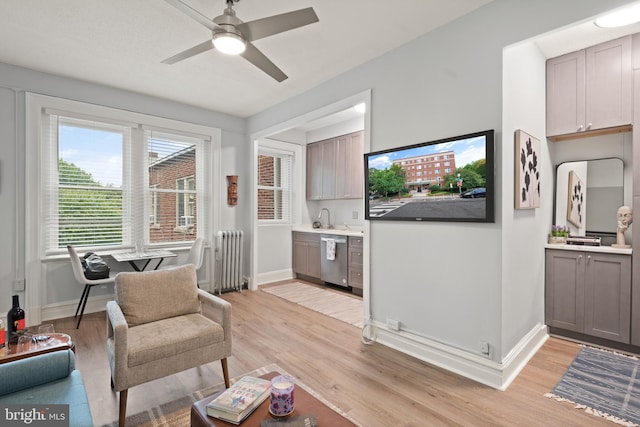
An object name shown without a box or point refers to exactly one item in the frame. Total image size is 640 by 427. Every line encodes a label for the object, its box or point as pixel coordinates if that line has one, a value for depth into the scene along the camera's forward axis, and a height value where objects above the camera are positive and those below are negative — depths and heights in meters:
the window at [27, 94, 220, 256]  3.72 +0.48
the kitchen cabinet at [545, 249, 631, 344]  2.86 -0.77
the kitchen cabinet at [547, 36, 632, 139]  2.87 +1.17
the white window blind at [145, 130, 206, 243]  4.52 +0.42
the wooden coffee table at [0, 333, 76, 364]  1.69 -0.77
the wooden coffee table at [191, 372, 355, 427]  1.34 -0.88
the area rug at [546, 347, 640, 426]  2.05 -1.27
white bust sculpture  2.93 -0.09
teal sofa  1.39 -0.84
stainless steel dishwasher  4.95 -0.79
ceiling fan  1.86 +1.15
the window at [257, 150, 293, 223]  5.78 +0.49
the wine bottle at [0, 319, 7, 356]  1.78 -0.73
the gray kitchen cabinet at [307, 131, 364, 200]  5.20 +0.78
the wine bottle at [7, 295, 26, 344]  1.97 -0.67
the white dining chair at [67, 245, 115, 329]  3.45 -0.75
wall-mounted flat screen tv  2.42 +0.27
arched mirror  3.17 +0.17
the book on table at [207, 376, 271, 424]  1.35 -0.85
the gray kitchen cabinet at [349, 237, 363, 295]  4.72 -0.75
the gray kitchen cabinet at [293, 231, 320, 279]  5.48 -0.73
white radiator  4.96 -0.75
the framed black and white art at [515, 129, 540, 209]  2.54 +0.35
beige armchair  1.90 -0.80
